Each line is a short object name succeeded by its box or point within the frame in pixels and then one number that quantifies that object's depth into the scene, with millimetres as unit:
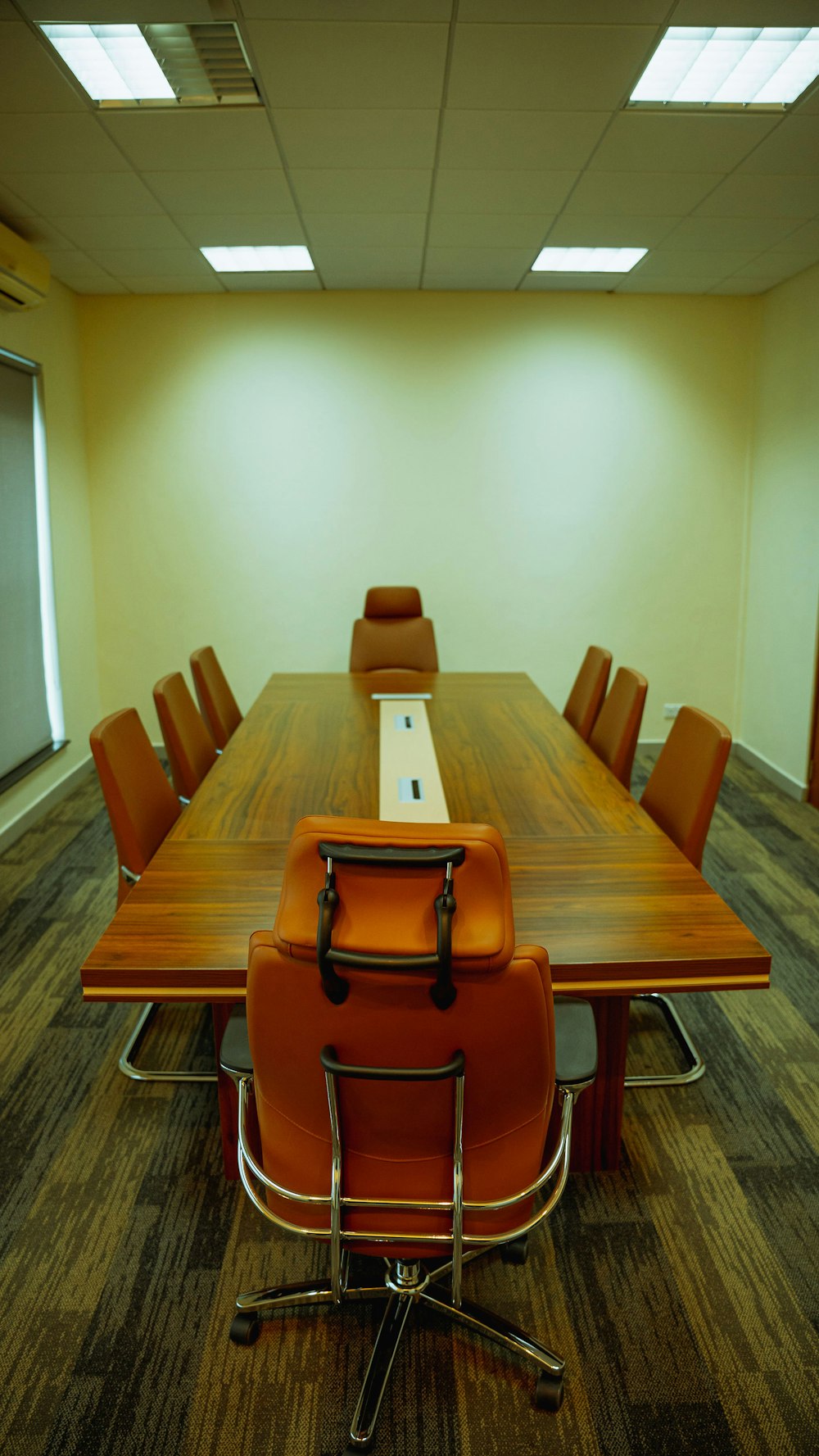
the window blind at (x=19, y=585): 4492
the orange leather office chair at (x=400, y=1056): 1212
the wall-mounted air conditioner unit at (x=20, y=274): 3996
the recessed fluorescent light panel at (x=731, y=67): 2662
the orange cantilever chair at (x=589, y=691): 3861
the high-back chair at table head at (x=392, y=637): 5047
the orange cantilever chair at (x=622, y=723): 3219
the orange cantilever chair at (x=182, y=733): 3168
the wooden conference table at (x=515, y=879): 1710
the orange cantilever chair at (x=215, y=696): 3791
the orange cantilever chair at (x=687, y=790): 2484
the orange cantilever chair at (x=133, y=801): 2494
